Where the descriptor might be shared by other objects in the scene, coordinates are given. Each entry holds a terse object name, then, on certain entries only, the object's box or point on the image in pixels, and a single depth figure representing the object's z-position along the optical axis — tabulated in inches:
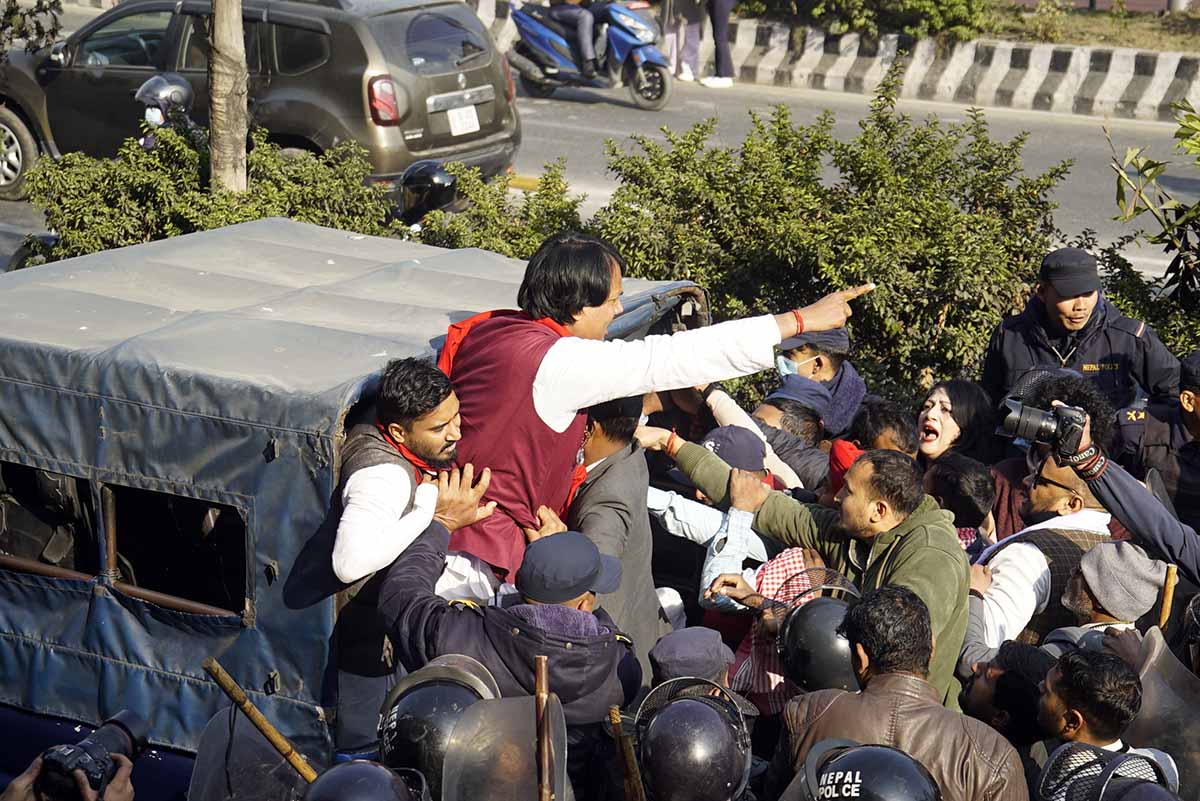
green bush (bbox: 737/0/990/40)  659.4
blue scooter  615.2
